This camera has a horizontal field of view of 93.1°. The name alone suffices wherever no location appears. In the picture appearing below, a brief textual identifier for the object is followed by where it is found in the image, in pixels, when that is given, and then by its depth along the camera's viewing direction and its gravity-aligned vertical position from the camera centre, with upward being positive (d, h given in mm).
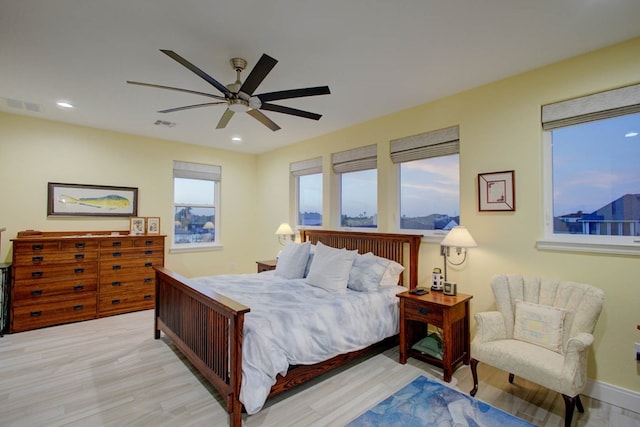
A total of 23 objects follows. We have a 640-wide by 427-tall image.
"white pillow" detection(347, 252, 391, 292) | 3100 -537
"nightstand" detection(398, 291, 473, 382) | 2564 -908
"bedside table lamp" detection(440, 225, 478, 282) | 2756 -159
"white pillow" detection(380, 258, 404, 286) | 3275 -571
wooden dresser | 3594 -715
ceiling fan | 1897 +945
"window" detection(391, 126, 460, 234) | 3262 +496
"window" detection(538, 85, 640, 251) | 2285 +441
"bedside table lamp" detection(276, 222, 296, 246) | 4914 -193
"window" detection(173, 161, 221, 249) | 5227 +291
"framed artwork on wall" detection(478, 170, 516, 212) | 2746 +288
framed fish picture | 4129 +294
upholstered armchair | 1935 -816
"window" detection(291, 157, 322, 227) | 4852 +519
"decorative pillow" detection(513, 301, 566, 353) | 2221 -778
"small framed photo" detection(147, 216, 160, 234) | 4742 -67
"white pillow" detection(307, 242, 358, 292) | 3113 -515
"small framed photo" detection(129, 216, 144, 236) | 4590 -81
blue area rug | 2045 -1349
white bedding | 2041 -829
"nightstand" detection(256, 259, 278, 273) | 4461 -665
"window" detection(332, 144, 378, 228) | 4020 +516
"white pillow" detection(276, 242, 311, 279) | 3691 -501
